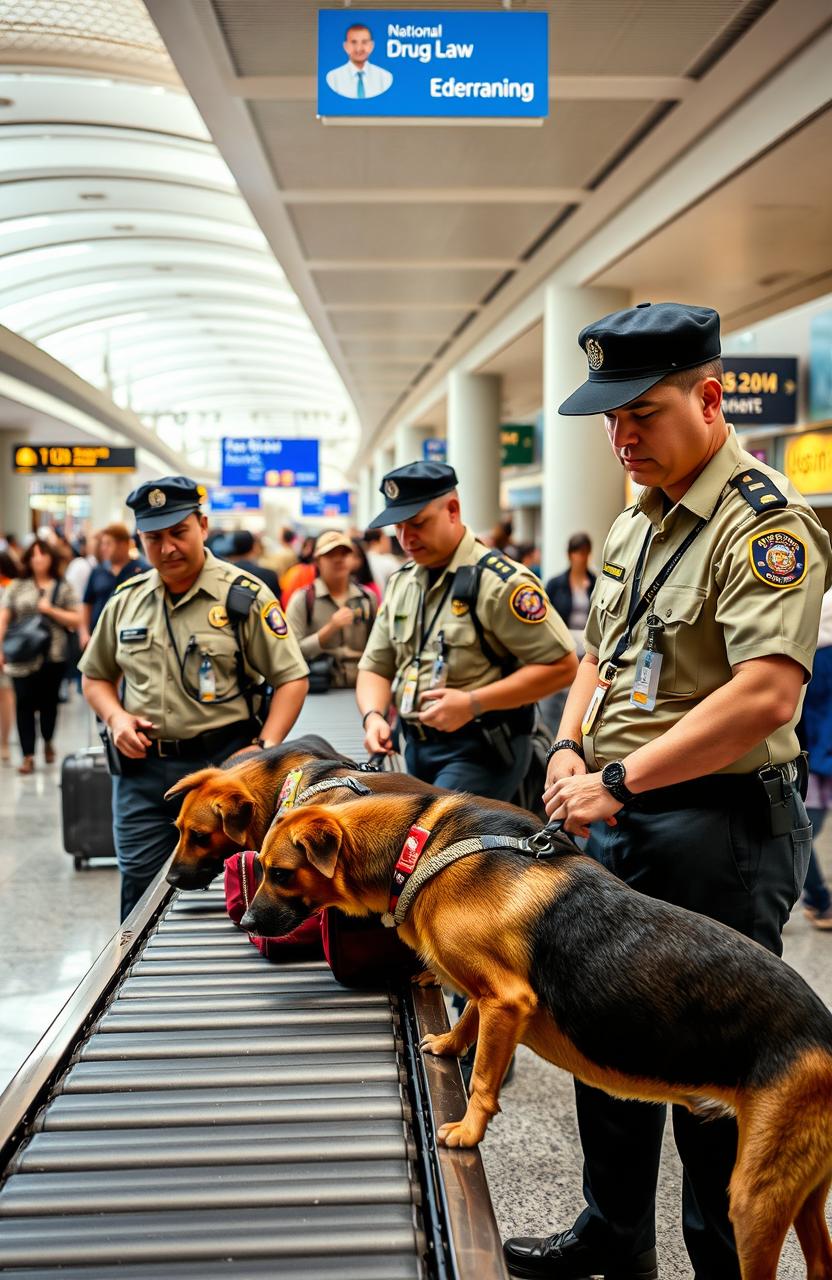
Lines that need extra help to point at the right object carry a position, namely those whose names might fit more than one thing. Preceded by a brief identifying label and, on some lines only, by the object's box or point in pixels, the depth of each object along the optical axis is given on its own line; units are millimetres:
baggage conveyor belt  1675
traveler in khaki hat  6812
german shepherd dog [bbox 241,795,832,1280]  1818
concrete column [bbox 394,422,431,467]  29094
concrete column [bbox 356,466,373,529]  41781
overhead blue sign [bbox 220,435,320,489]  33219
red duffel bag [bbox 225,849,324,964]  2748
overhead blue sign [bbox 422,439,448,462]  25266
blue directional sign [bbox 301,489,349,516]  46094
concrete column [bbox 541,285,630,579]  11258
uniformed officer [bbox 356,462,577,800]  3889
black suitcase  6820
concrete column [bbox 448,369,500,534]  18125
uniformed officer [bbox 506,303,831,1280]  2135
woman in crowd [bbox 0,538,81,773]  10148
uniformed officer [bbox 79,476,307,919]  4039
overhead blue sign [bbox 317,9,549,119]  5426
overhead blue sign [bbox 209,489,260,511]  42094
